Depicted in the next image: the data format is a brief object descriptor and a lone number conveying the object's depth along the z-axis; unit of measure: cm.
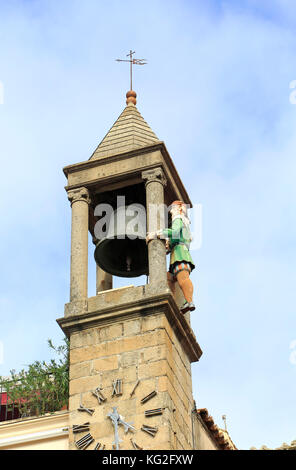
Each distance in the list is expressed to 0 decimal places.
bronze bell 1708
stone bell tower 1424
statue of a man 1636
